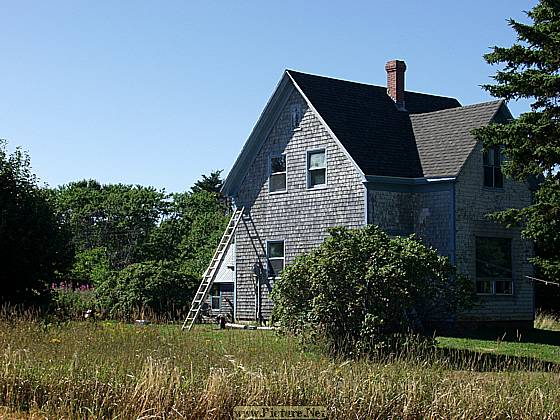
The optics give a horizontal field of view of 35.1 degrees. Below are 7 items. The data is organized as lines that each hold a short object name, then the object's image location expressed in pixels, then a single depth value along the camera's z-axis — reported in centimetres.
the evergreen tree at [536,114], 2098
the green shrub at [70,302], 1930
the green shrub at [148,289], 3108
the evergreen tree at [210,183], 7881
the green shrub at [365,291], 1814
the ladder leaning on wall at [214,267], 2838
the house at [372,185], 2631
